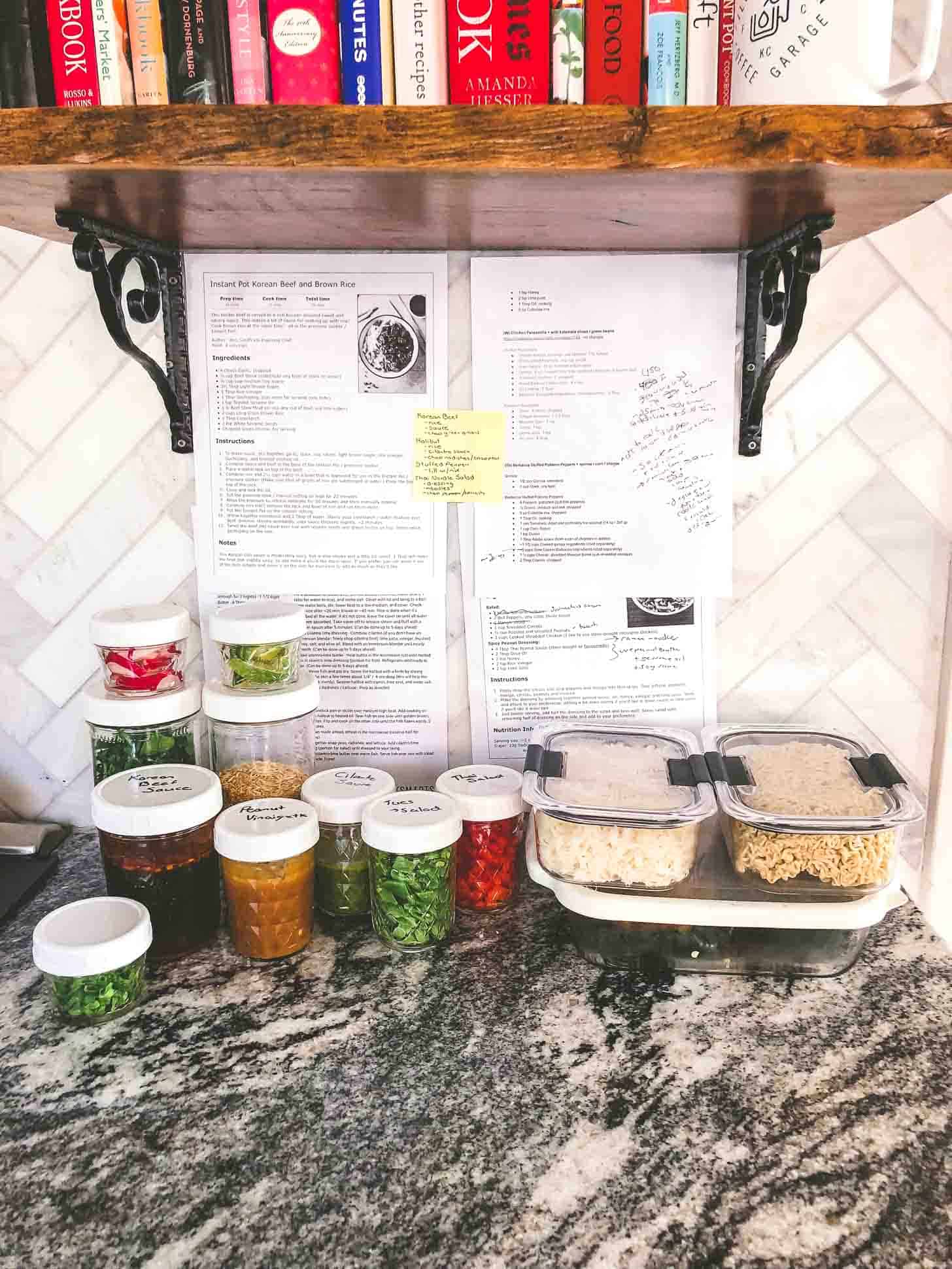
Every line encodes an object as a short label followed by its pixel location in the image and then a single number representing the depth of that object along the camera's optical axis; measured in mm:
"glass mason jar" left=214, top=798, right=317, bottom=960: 834
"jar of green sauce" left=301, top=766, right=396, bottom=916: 912
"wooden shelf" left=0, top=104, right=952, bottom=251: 647
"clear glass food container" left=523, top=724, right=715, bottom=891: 820
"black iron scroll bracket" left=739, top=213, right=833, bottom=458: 801
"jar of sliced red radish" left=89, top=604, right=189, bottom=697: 906
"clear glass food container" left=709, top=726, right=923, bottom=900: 810
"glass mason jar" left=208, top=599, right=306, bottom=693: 908
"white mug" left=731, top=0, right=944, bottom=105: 646
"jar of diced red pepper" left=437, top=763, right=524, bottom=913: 922
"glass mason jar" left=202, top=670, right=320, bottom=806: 903
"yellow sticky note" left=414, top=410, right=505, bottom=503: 1030
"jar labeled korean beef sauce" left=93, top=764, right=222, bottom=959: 834
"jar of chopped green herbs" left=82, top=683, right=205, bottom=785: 912
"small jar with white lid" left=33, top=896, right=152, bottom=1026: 771
